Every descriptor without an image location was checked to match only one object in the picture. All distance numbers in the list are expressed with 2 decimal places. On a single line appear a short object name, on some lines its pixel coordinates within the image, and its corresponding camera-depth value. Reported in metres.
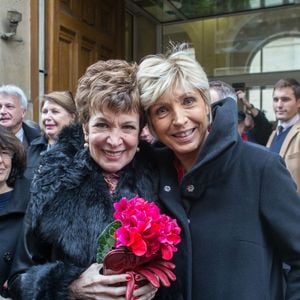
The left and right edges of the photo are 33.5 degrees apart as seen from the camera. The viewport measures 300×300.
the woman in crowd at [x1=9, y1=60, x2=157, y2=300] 1.67
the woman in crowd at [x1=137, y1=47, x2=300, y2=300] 1.61
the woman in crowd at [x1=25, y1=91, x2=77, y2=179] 3.96
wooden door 5.08
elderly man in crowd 4.25
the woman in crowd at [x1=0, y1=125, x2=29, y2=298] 2.31
